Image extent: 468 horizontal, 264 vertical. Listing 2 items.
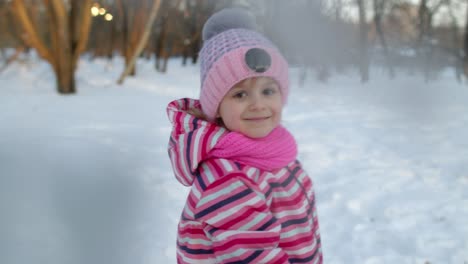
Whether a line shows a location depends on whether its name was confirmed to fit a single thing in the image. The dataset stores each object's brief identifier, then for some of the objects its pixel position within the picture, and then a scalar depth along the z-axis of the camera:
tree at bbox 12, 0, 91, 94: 6.48
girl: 1.05
